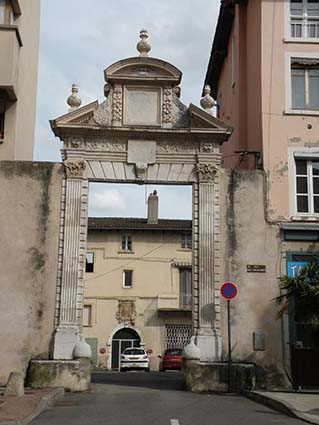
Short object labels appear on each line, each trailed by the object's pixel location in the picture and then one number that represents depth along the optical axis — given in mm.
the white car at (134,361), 37281
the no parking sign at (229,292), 17969
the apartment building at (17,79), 21250
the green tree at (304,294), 17950
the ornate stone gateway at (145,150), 19469
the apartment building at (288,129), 19836
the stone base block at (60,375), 17938
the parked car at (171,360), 36312
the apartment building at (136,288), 43125
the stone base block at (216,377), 18016
